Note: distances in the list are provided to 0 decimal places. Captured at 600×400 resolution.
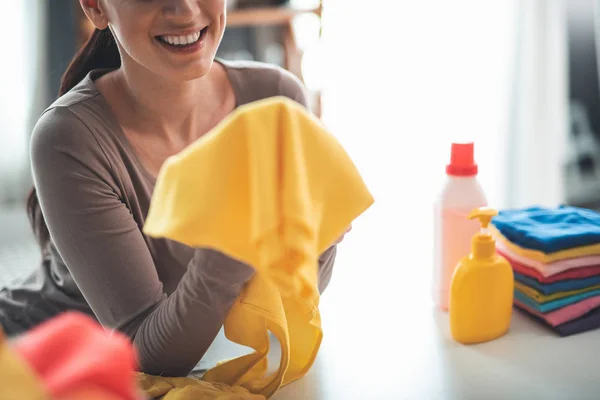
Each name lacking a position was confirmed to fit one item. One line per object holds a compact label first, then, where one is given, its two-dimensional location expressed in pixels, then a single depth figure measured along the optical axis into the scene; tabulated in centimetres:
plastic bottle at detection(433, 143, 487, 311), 100
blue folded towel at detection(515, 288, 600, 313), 98
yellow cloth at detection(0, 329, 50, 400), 48
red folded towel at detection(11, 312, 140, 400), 48
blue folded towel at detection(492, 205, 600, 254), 98
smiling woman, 87
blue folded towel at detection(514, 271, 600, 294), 98
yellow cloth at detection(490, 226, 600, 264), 97
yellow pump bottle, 92
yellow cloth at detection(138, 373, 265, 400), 78
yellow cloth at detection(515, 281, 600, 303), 99
